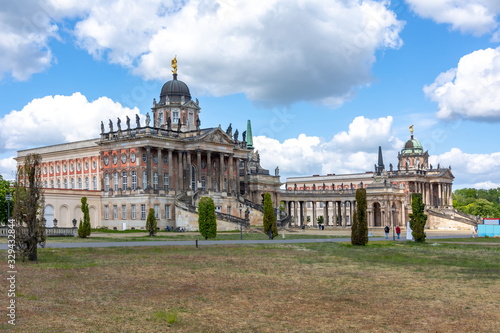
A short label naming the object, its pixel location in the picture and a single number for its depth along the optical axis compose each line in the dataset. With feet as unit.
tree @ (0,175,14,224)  256.11
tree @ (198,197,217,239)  184.96
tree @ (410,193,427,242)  180.24
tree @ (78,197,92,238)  194.59
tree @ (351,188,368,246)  157.58
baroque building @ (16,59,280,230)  283.38
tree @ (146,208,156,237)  215.31
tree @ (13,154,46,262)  100.68
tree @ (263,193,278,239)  195.36
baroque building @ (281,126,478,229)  418.72
